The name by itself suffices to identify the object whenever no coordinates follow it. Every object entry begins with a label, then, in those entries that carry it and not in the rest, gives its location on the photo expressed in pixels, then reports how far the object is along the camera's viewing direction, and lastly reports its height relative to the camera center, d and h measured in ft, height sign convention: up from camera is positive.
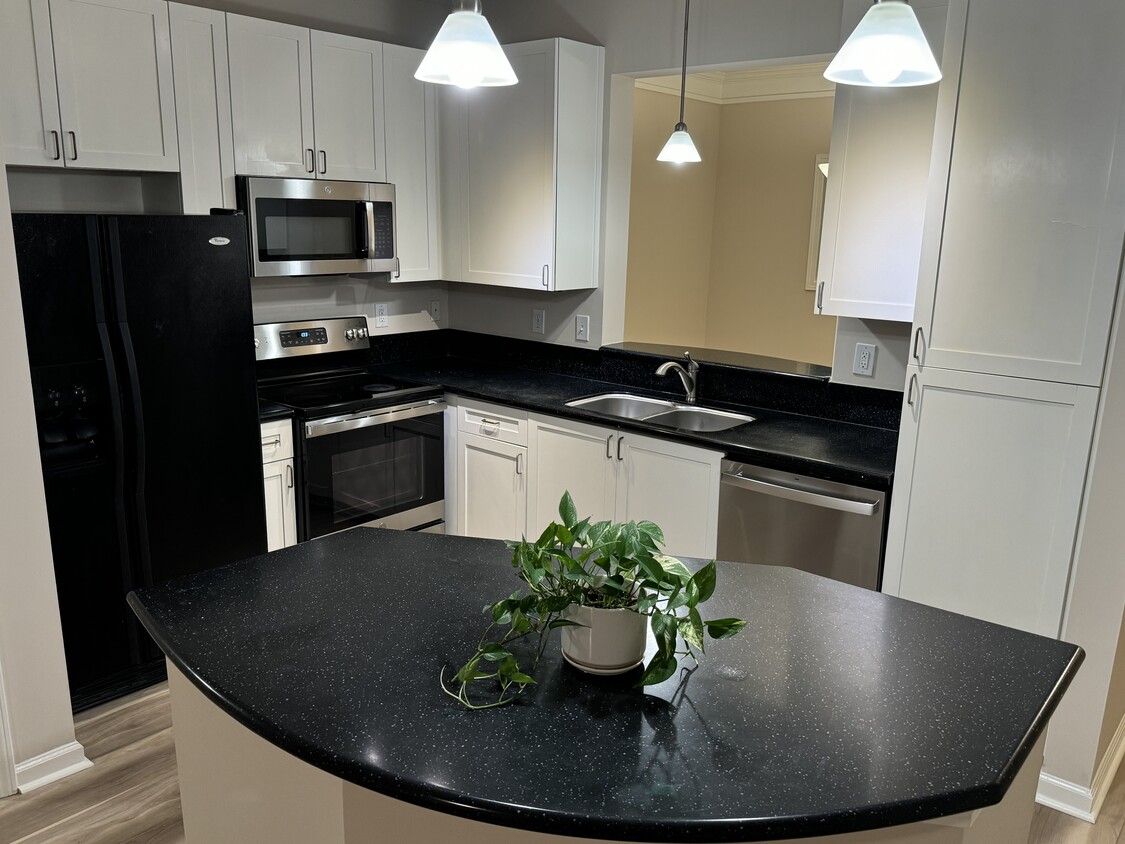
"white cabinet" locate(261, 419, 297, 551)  11.06 -3.14
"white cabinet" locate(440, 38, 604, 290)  12.03 +1.07
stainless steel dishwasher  9.00 -2.92
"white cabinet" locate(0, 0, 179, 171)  9.04 +1.62
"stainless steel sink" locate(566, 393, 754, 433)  11.73 -2.28
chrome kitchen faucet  11.99 -1.75
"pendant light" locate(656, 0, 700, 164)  10.86 +1.24
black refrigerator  8.68 -1.85
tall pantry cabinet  7.16 -0.45
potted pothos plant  4.33 -1.81
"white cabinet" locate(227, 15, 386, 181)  10.95 +1.79
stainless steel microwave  11.24 +0.17
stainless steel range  11.58 -2.62
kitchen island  3.71 -2.28
